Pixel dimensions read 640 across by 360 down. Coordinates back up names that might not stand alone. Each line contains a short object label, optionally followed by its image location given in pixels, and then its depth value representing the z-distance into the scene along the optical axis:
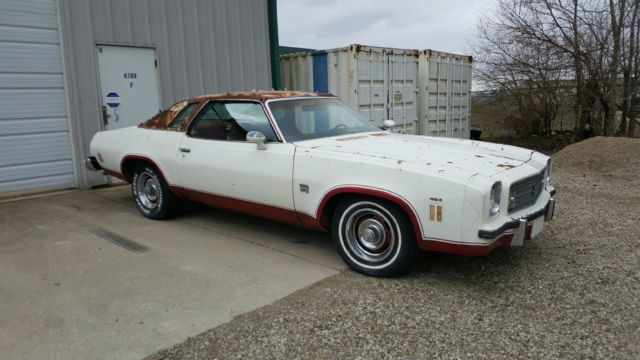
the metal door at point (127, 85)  7.81
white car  3.46
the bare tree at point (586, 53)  11.73
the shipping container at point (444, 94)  11.63
